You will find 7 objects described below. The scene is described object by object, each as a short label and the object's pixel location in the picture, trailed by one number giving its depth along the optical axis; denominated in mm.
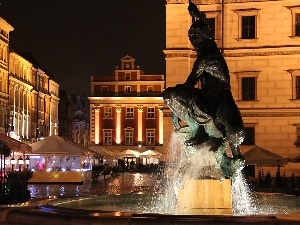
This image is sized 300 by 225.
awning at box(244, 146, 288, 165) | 29984
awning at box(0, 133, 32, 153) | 26678
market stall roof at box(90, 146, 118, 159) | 57450
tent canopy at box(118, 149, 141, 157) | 67638
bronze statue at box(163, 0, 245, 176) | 10289
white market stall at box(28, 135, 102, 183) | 37750
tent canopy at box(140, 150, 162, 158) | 67150
